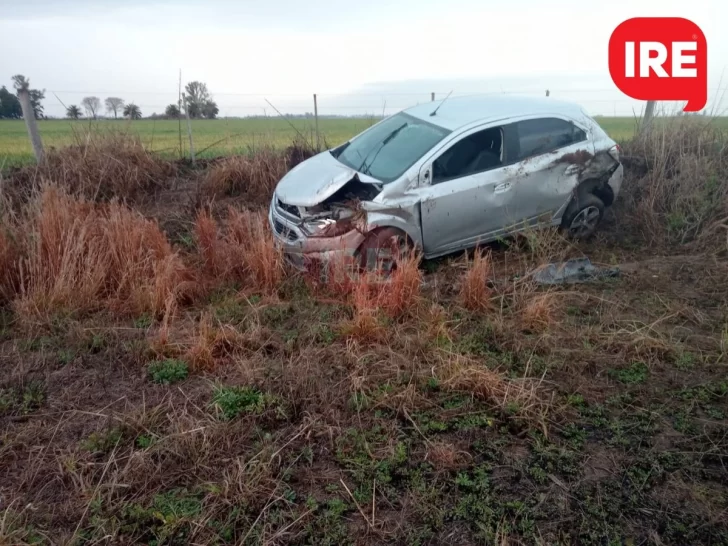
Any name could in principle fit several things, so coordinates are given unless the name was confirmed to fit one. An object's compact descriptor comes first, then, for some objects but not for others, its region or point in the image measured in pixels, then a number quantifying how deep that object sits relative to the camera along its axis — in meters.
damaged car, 5.74
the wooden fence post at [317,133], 10.57
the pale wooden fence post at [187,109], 11.16
